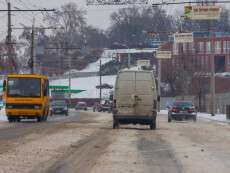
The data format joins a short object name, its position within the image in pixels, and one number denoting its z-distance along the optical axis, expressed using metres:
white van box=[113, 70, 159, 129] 37.94
